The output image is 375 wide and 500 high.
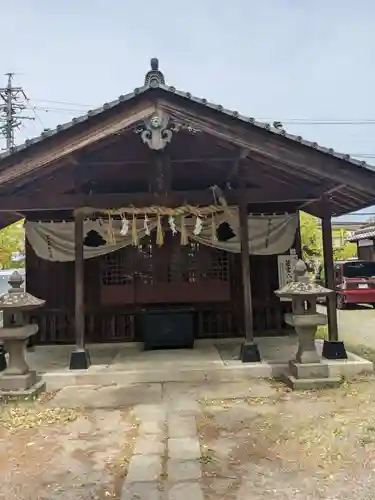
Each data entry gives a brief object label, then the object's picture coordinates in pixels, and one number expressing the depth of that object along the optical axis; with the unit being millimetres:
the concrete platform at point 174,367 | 6859
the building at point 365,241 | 25312
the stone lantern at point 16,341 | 6209
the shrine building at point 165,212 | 6695
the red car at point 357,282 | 19250
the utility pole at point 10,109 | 25562
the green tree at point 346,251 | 32312
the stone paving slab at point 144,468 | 3725
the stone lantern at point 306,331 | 6414
